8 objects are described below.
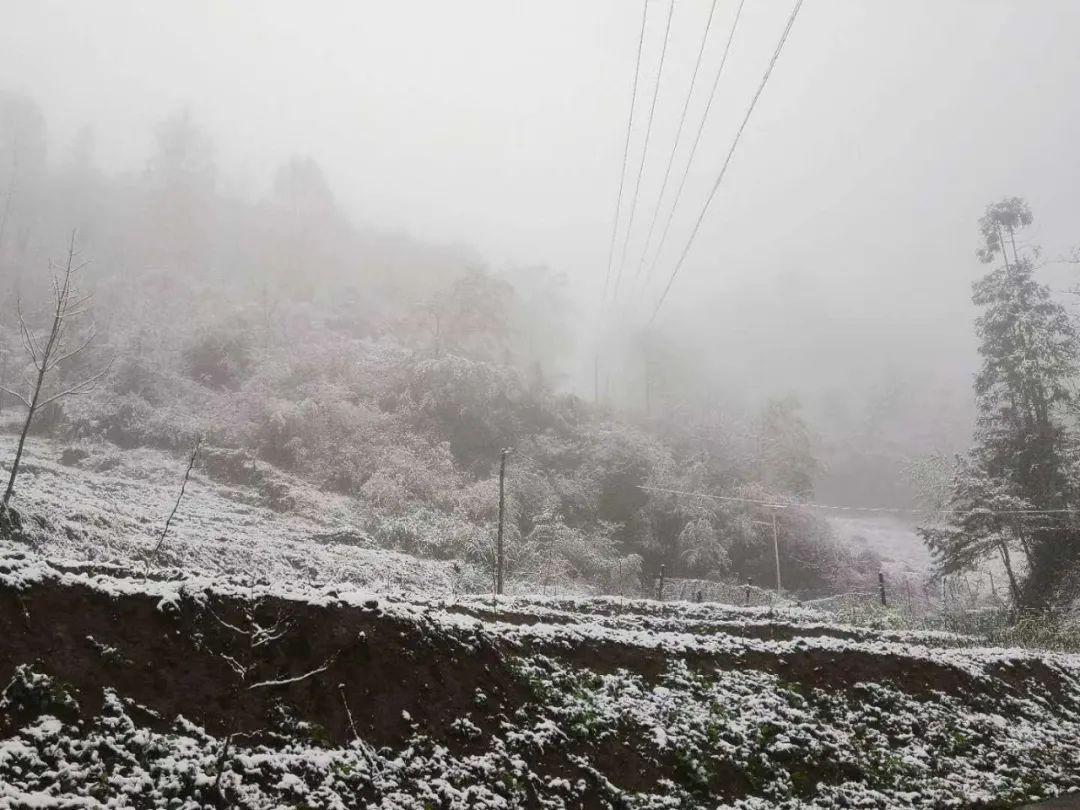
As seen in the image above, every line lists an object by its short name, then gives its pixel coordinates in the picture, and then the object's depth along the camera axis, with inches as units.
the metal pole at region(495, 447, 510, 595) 895.1
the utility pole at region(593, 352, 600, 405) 2564.0
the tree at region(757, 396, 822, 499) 2050.9
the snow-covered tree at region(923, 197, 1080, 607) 1140.5
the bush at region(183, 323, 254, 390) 1700.3
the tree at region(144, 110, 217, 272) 2332.7
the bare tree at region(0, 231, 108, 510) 563.8
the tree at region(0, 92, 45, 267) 2191.2
